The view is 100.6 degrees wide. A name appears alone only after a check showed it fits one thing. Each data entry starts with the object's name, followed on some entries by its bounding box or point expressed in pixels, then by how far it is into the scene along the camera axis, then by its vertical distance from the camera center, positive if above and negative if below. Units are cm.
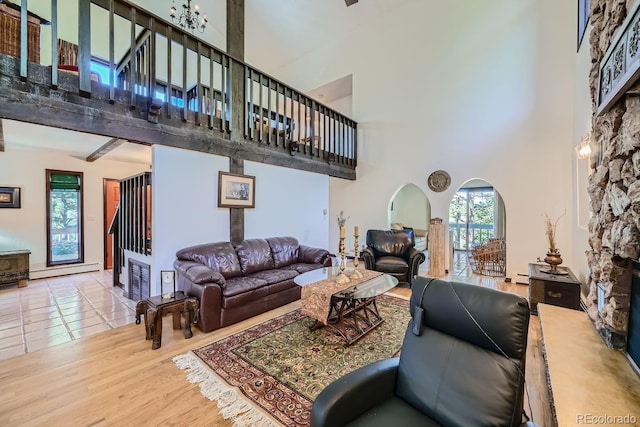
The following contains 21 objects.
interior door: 604 +7
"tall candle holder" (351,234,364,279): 315 -72
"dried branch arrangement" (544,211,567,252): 457 -14
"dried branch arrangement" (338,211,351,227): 677 -17
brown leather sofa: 297 -86
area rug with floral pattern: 185 -134
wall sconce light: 265 +67
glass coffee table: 275 -106
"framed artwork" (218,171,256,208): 407 +35
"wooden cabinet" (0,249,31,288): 444 -94
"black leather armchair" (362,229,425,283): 445 -74
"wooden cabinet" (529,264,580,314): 298 -89
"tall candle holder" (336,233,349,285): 297 -73
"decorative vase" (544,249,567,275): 333 -62
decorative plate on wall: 558 +68
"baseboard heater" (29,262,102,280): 513 -120
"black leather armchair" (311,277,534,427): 113 -77
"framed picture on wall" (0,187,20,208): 488 +28
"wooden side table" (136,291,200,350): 261 -104
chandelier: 587 +451
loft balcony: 227 +130
